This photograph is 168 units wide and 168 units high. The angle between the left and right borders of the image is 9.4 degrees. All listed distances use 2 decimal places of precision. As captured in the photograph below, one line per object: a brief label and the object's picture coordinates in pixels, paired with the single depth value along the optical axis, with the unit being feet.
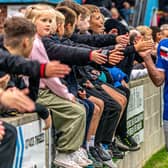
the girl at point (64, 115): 30.86
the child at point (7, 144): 23.46
